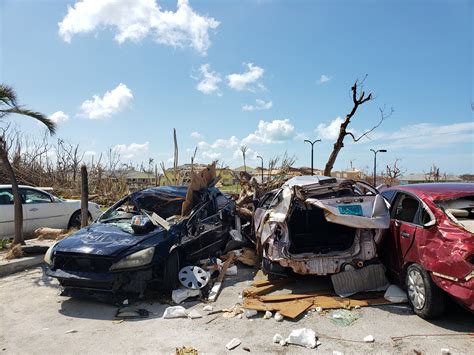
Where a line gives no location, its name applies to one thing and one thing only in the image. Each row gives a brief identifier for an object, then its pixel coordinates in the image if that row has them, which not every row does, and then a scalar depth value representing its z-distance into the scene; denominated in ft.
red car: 13.51
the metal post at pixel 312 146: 80.78
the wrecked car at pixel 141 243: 17.65
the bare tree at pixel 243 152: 69.87
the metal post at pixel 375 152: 101.42
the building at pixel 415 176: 262.61
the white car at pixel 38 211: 31.83
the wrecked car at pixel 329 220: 18.53
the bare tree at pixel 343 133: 44.11
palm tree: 27.36
